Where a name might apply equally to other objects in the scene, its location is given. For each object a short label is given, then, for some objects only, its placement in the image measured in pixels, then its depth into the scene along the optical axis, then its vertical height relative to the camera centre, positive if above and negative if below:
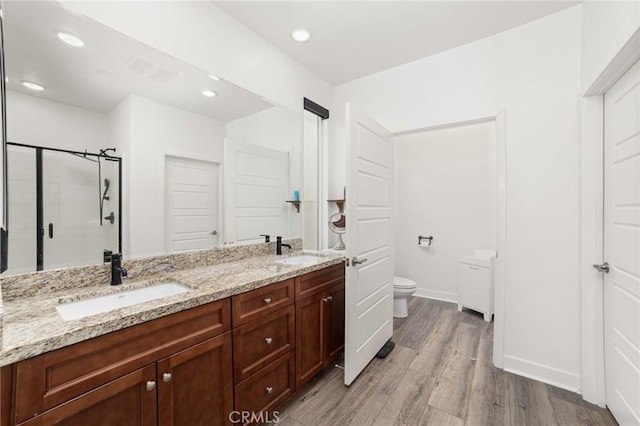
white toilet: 3.15 -0.98
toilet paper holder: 3.86 -0.39
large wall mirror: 1.23 +0.38
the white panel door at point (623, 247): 1.40 -0.20
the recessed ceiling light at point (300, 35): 2.14 +1.43
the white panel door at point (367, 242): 1.92 -0.24
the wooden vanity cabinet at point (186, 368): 0.86 -0.65
